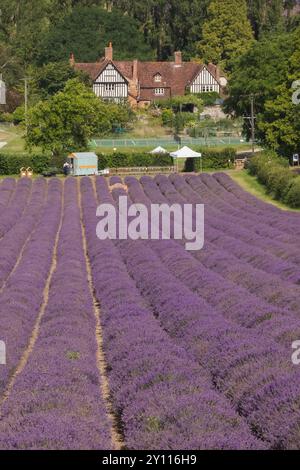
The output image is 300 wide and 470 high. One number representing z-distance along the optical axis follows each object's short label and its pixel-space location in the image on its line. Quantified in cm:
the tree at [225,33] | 12438
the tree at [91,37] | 12225
